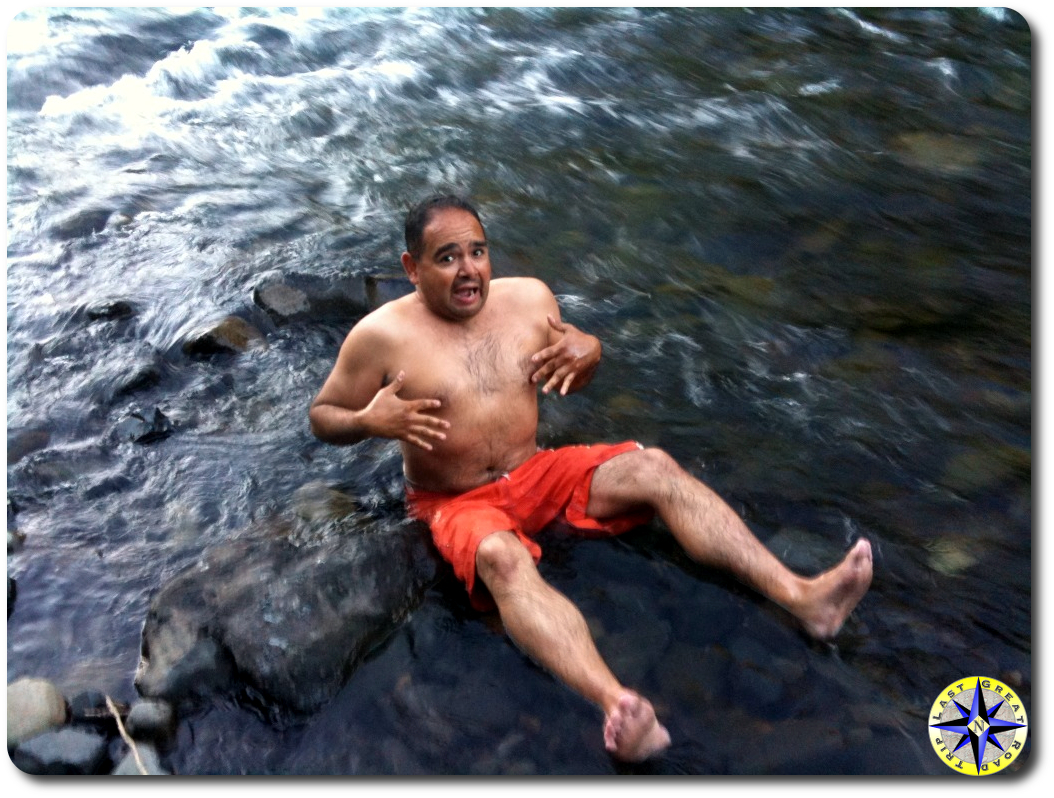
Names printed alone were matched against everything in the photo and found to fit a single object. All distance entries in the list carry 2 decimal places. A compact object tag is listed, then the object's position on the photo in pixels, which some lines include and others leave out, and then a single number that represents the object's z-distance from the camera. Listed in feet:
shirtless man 11.25
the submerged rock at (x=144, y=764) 10.27
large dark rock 10.95
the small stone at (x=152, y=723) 10.52
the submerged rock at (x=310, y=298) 17.31
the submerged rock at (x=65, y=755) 10.28
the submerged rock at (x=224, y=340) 16.48
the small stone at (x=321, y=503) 13.29
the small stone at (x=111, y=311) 17.28
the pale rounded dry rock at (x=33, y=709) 10.57
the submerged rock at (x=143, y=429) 14.76
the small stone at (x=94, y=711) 10.65
